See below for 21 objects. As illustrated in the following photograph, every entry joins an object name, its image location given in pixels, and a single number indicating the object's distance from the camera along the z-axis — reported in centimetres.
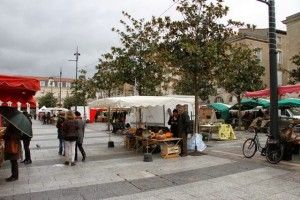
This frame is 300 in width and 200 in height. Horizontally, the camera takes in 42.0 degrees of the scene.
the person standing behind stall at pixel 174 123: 1489
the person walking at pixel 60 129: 1534
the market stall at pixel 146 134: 1409
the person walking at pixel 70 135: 1248
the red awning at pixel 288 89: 1353
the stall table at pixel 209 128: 2144
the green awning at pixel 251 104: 3034
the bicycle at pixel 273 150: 1198
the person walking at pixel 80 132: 1300
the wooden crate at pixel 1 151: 1027
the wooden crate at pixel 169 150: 1392
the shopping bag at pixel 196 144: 1528
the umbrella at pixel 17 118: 884
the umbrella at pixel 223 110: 3372
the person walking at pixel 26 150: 1304
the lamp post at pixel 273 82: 1227
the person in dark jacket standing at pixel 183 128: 1436
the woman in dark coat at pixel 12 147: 973
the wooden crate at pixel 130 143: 1692
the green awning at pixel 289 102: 2617
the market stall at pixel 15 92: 870
